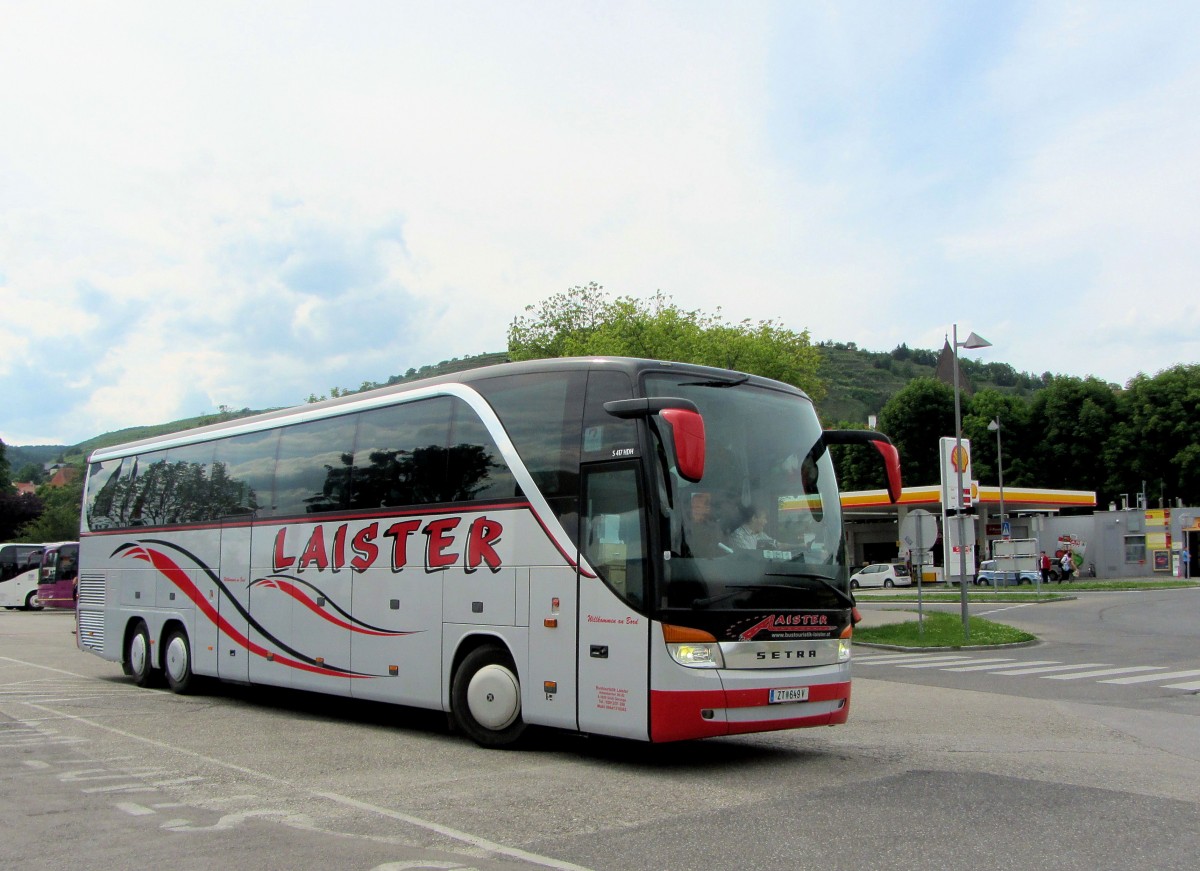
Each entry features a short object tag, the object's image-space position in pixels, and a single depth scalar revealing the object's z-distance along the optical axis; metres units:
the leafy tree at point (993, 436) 84.00
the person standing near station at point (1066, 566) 61.47
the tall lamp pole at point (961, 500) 24.79
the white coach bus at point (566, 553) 8.70
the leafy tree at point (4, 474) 90.77
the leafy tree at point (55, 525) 80.00
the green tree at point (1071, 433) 81.06
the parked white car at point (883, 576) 63.03
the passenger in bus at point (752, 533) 8.96
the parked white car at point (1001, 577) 56.12
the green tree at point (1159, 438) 74.31
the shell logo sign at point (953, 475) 27.86
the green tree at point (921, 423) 85.44
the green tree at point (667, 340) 49.34
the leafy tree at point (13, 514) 79.00
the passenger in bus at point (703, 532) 8.74
